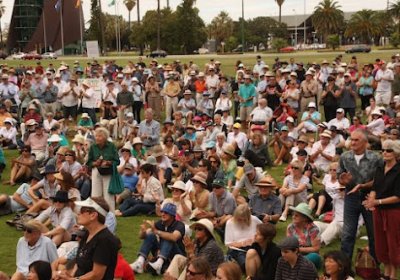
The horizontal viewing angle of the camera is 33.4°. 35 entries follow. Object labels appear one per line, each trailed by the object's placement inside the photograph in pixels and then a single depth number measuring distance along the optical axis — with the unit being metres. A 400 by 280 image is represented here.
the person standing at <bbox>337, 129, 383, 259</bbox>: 7.18
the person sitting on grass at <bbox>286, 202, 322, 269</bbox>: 7.41
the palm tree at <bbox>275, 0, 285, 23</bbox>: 120.76
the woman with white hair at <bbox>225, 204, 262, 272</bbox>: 7.73
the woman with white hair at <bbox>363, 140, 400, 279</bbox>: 6.76
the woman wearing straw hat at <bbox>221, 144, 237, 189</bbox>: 11.39
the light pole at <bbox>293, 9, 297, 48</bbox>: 116.76
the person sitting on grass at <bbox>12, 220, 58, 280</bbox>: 7.08
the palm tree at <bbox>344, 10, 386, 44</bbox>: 90.94
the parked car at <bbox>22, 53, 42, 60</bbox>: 66.94
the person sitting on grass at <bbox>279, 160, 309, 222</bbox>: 10.09
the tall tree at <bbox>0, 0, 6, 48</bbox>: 130.88
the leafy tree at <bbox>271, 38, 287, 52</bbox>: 76.59
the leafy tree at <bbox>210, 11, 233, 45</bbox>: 113.91
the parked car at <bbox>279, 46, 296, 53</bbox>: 72.76
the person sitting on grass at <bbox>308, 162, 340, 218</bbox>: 9.94
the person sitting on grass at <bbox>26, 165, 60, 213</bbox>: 10.65
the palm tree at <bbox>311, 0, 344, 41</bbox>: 99.01
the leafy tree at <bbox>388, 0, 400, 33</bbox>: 88.19
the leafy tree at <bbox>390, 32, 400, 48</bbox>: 68.44
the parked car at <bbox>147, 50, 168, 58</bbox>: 61.09
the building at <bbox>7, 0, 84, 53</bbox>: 111.81
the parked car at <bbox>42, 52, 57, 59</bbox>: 71.12
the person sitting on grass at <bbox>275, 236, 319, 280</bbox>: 6.27
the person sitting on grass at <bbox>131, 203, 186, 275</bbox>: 7.93
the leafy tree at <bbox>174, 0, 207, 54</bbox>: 71.44
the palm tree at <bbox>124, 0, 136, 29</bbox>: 124.00
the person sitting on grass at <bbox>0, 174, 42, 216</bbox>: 11.07
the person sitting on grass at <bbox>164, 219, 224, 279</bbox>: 6.88
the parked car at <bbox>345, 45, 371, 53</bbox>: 58.29
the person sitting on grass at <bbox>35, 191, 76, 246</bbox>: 8.45
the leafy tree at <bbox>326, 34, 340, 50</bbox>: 79.94
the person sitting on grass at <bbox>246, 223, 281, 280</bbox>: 6.80
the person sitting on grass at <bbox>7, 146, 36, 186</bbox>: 13.16
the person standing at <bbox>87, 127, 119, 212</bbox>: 9.73
